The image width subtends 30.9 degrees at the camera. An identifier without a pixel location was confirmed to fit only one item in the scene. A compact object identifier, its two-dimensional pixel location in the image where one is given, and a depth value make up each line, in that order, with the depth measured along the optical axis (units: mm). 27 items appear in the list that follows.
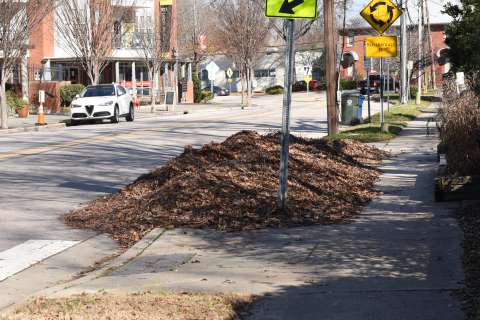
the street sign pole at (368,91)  28819
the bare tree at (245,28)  56469
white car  35281
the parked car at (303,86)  94688
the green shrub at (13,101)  40912
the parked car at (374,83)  73388
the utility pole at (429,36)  61250
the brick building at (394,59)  74200
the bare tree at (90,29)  42281
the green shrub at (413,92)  66144
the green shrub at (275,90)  93062
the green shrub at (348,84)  85738
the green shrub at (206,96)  69012
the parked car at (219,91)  92875
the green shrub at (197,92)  67888
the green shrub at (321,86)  93262
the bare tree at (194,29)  79688
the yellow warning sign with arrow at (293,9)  10383
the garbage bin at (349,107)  33469
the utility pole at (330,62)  22266
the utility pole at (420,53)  51812
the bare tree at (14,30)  30344
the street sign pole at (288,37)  10391
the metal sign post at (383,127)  25234
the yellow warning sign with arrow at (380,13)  21781
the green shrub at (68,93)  45750
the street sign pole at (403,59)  46800
